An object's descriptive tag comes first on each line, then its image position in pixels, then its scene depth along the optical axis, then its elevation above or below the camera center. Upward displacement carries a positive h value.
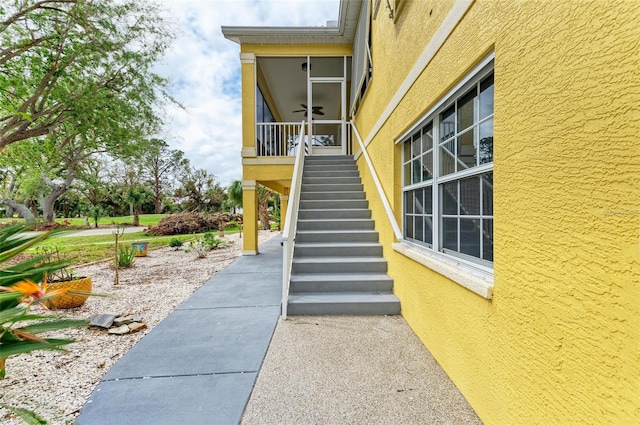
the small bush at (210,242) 9.25 -0.91
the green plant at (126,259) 7.05 -1.08
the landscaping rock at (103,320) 3.45 -1.27
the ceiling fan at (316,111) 10.03 +3.74
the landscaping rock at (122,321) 3.55 -1.30
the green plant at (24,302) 1.02 -0.32
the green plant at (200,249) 8.66 -1.12
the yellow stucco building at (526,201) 1.06 +0.05
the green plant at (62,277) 4.38 -0.97
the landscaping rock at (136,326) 3.41 -1.32
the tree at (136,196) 21.78 +1.38
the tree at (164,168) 30.57 +4.84
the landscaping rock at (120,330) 3.33 -1.33
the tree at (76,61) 6.22 +3.49
